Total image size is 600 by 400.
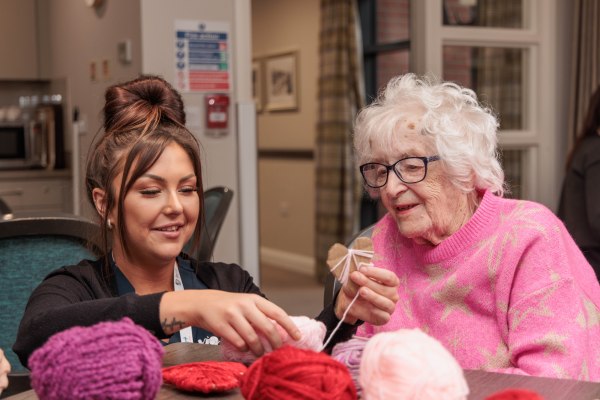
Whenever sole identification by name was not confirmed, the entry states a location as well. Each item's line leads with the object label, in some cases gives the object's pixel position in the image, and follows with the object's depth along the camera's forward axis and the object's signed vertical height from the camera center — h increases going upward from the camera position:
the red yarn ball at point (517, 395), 0.84 -0.27
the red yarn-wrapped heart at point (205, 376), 1.09 -0.33
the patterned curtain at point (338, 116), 6.33 +0.10
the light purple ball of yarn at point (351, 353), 1.07 -0.30
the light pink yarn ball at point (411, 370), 0.86 -0.25
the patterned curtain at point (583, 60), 4.48 +0.35
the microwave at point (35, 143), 5.74 -0.06
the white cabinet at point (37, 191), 5.30 -0.37
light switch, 3.98 +0.39
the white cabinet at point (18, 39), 5.82 +0.66
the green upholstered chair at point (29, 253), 1.98 -0.29
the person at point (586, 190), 3.24 -0.26
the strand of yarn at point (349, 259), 1.11 -0.17
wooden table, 1.08 -0.35
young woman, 1.09 -0.22
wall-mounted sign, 3.86 +0.35
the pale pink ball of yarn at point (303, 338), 1.07 -0.27
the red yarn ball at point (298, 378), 0.89 -0.27
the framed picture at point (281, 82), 7.19 +0.42
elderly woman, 1.46 -0.23
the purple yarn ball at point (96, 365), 0.86 -0.24
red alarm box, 3.94 +0.09
